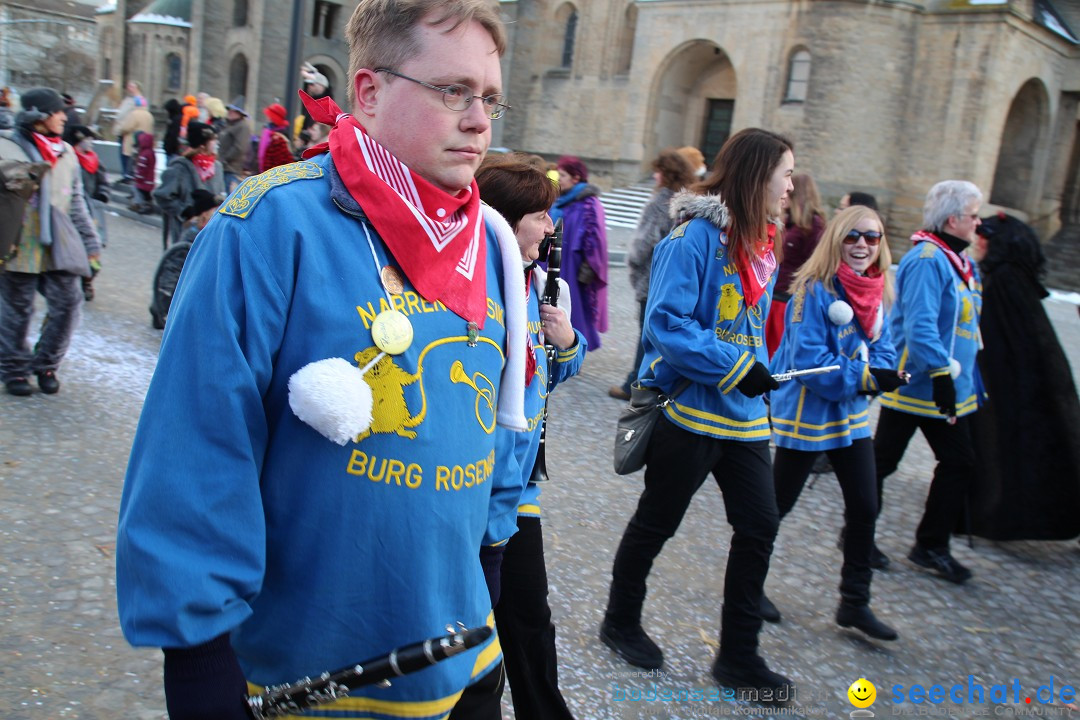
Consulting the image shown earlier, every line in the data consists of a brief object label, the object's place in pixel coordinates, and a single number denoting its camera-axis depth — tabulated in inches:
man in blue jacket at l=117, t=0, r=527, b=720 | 55.6
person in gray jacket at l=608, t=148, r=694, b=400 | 306.8
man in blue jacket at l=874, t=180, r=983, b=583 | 198.2
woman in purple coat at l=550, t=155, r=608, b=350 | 321.1
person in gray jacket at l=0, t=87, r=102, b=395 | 248.7
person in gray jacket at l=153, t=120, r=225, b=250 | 387.5
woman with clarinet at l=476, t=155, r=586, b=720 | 102.9
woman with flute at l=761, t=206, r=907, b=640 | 169.9
